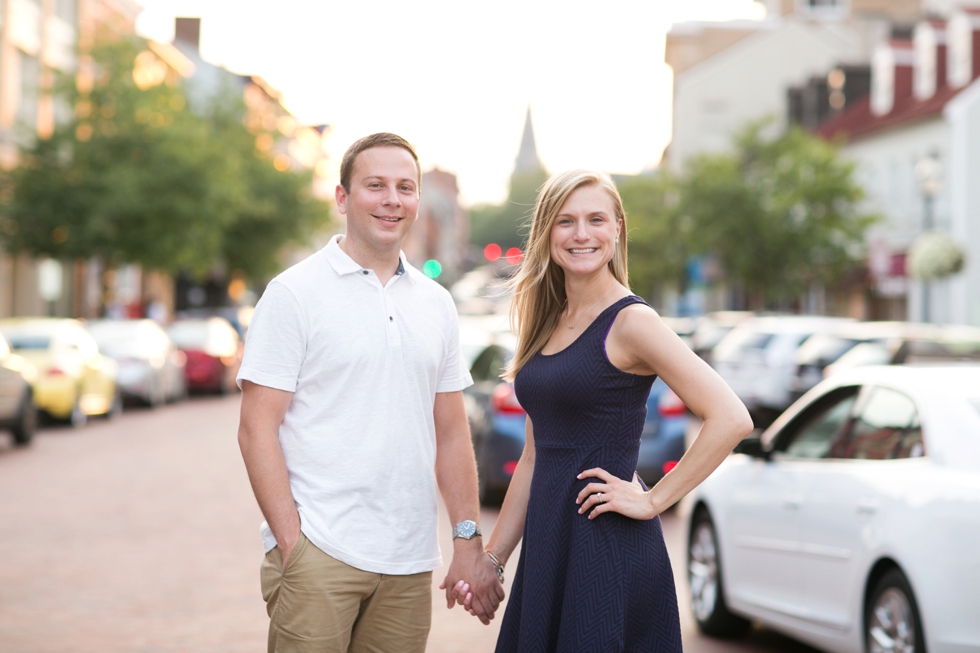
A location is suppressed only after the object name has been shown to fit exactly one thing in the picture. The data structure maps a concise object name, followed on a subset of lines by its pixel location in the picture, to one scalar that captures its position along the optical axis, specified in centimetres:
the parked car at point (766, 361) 1877
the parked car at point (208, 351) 2833
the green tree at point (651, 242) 5566
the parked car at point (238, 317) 3466
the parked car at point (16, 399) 1622
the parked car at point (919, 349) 1345
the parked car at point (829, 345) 1666
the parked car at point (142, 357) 2395
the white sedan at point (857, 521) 504
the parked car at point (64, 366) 1955
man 349
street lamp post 2758
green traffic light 5028
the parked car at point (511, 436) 1166
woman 339
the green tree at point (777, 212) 3809
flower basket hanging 2900
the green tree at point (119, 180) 3228
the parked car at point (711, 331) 2723
